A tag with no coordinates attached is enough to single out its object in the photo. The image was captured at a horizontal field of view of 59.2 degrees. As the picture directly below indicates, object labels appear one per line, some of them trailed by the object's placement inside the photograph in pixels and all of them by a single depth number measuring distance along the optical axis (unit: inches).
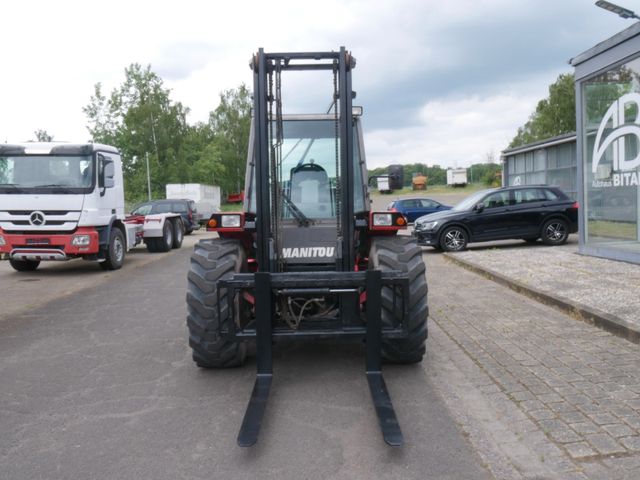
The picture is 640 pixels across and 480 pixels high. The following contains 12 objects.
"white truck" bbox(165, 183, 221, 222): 1577.6
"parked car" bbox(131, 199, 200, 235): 983.0
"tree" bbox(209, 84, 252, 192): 2785.4
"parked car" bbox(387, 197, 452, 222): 990.4
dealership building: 406.6
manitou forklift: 176.4
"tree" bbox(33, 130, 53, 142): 2771.2
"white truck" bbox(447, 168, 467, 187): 2721.5
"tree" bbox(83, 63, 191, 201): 2108.8
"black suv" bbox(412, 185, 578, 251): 589.6
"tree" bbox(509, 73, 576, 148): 1900.8
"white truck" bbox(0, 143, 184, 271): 455.8
